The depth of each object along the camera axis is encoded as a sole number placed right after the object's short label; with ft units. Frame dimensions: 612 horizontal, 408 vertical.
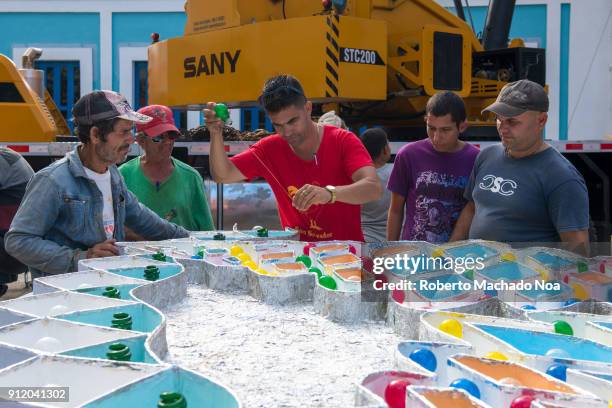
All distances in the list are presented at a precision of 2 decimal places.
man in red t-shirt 10.00
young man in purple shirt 11.52
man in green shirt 12.55
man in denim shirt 8.97
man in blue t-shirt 9.23
